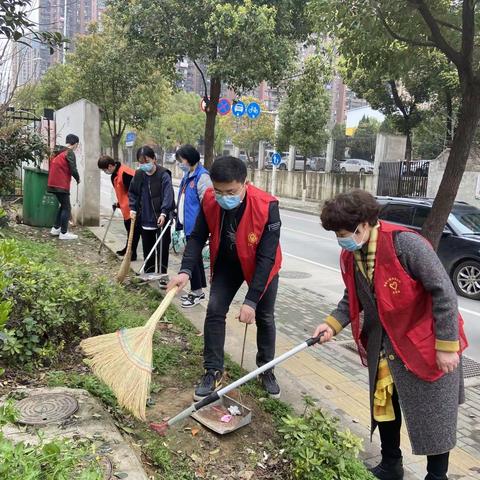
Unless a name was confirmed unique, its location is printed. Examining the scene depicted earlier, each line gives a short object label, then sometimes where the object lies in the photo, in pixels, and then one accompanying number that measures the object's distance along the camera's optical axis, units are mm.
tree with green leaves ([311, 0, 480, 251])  4789
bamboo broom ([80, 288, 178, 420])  2746
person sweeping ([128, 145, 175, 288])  6172
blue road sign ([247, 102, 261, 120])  17933
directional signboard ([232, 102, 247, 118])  15037
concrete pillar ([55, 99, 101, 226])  9945
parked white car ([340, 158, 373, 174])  23375
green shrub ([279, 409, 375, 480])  2500
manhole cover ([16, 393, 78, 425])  2660
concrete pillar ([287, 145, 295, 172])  27473
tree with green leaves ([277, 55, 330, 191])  22734
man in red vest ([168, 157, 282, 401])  3184
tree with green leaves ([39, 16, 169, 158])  16875
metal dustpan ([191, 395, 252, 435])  3029
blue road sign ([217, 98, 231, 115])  12981
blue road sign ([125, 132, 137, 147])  22344
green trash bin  9281
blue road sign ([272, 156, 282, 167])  25422
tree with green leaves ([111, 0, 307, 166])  8531
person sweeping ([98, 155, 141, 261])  7387
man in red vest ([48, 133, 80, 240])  8688
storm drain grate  4891
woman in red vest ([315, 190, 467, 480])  2340
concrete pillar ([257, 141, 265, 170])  31344
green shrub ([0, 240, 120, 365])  3389
